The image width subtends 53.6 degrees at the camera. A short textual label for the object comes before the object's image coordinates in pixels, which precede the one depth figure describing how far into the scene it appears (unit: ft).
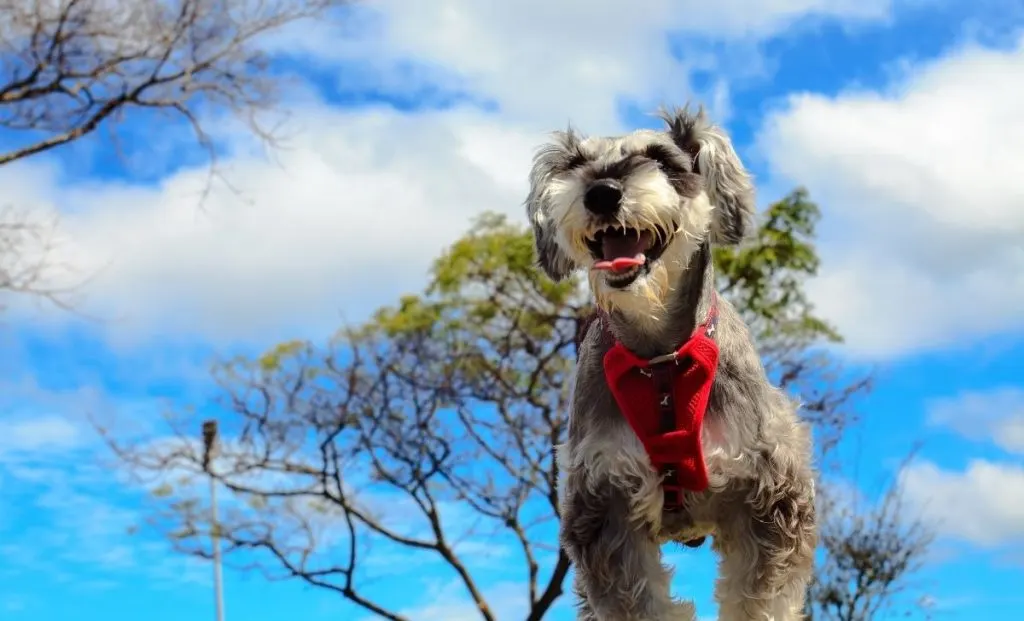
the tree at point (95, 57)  42.83
